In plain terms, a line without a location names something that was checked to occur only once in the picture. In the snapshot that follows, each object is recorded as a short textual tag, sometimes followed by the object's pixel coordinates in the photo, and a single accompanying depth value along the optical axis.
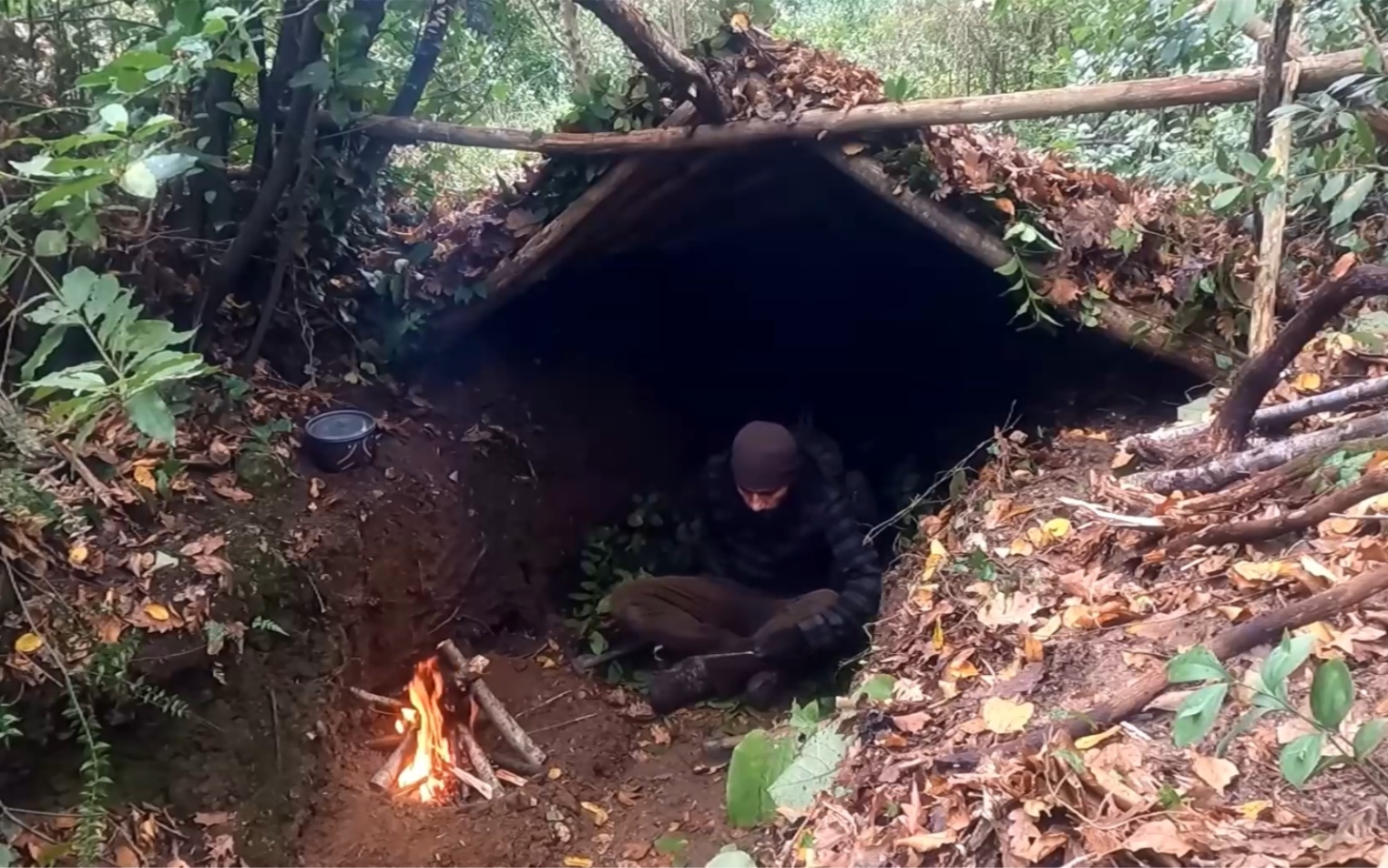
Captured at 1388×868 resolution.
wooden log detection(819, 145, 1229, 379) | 4.32
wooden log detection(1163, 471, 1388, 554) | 2.56
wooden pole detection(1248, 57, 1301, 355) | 4.00
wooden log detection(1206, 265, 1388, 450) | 2.79
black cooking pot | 4.52
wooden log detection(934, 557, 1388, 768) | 2.26
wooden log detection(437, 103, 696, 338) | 4.96
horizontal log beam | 3.92
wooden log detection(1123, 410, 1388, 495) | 2.99
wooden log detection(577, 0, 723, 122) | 3.91
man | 5.39
